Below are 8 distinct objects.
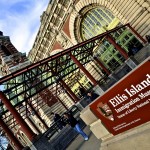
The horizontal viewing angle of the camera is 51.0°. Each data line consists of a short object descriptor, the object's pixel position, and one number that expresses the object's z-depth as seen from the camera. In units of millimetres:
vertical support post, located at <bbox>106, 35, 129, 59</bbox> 14944
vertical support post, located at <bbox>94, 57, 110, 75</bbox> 17201
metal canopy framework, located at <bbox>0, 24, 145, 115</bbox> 10407
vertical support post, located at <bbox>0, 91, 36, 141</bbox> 8048
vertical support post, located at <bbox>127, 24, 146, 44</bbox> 15771
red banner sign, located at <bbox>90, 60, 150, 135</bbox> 4000
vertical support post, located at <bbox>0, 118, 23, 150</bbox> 8142
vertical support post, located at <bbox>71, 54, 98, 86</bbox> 14419
